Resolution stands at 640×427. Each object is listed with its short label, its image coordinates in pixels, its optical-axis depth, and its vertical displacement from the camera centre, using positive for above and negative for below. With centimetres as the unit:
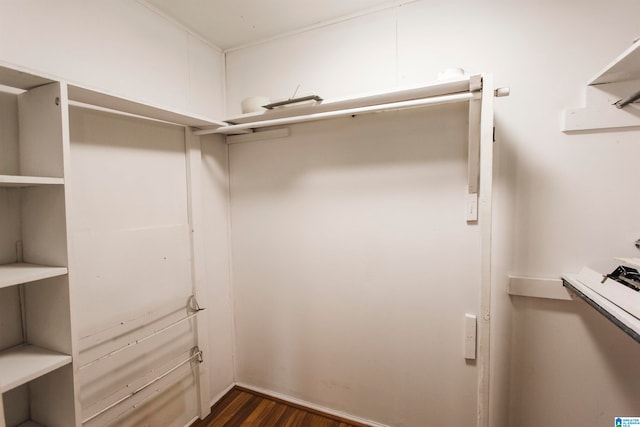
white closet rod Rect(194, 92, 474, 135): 130 +50
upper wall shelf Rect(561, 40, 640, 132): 124 +44
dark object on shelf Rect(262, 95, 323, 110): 149 +58
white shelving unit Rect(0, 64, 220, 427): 101 -18
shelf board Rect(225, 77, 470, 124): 130 +55
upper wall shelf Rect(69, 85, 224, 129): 119 +51
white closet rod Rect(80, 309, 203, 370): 134 -75
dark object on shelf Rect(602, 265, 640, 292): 107 -32
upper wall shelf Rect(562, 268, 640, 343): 91 -38
